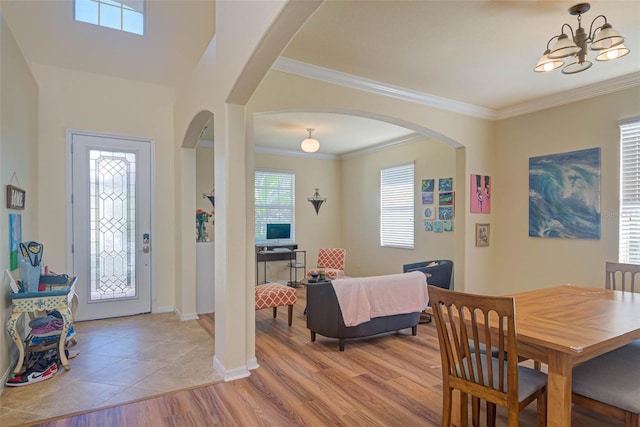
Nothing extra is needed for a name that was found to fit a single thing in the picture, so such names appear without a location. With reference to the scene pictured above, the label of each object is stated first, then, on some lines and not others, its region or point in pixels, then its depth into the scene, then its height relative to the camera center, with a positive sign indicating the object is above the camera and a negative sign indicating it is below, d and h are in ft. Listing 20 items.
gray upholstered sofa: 11.92 -3.81
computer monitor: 23.30 -1.22
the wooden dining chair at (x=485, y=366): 5.61 -2.77
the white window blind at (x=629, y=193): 11.90 +0.71
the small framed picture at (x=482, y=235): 15.71 -0.99
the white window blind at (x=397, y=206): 21.18 +0.46
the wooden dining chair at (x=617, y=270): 9.44 -1.58
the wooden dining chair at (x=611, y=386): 5.75 -3.02
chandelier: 7.48 +3.70
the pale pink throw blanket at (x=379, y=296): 11.73 -2.94
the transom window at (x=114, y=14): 12.87 +7.66
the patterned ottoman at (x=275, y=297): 13.91 -3.42
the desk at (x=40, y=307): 9.30 -2.60
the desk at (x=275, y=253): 22.07 -2.60
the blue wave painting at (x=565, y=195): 12.95 +0.73
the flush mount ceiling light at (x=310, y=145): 17.58 +3.50
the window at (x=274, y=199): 23.94 +1.02
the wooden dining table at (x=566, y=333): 5.32 -2.01
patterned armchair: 22.17 -2.97
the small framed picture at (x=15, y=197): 9.62 +0.49
